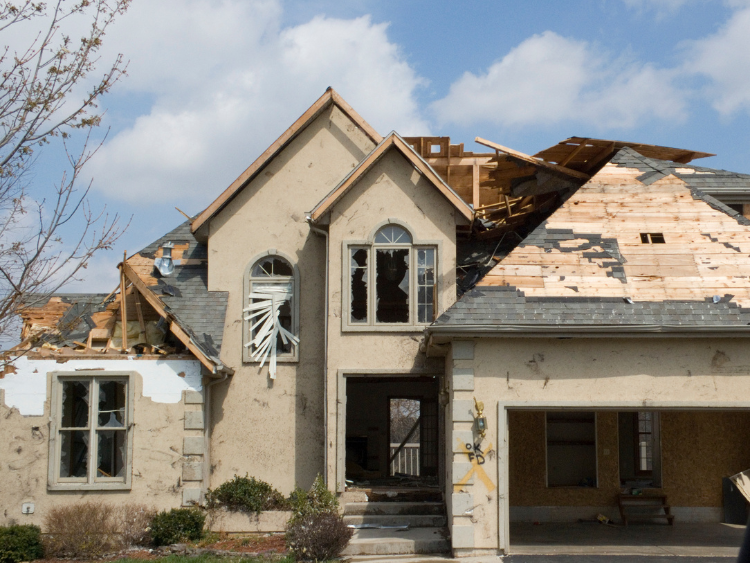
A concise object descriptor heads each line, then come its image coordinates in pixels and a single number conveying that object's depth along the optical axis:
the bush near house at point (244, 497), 15.02
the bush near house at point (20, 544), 13.05
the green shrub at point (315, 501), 13.94
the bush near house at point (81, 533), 13.34
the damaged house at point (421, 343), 12.78
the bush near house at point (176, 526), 13.84
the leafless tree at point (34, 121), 9.67
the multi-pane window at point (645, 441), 19.13
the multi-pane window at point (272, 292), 16.59
